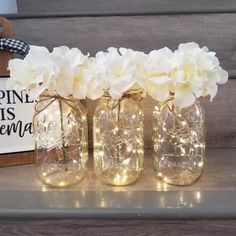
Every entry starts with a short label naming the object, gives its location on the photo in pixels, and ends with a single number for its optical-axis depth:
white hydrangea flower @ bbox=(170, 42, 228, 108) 0.62
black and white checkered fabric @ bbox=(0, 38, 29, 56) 0.78
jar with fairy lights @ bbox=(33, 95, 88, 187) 0.74
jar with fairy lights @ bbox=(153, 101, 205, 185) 0.74
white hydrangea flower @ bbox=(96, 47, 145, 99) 0.62
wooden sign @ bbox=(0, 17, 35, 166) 0.79
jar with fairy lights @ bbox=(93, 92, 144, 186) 0.73
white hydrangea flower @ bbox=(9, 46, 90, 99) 0.63
